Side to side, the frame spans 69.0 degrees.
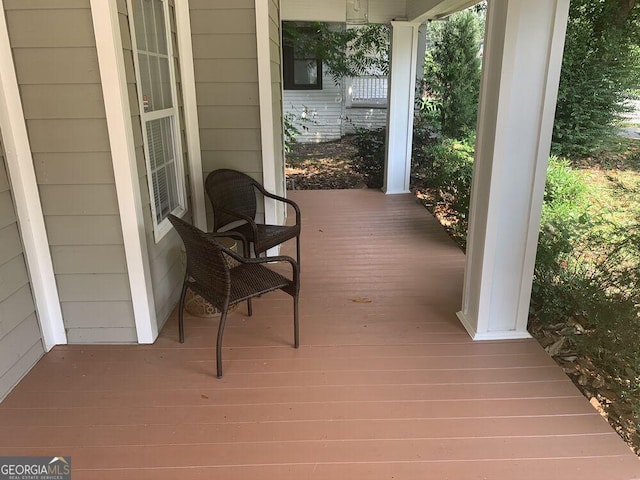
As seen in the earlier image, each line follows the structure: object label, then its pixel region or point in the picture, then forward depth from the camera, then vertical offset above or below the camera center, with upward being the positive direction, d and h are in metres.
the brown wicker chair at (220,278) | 2.18 -0.94
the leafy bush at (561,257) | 2.97 -1.06
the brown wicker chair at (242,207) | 3.12 -0.78
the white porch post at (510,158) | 2.15 -0.33
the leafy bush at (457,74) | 6.07 +0.21
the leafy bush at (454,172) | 4.65 -0.88
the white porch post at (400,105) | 5.63 -0.18
